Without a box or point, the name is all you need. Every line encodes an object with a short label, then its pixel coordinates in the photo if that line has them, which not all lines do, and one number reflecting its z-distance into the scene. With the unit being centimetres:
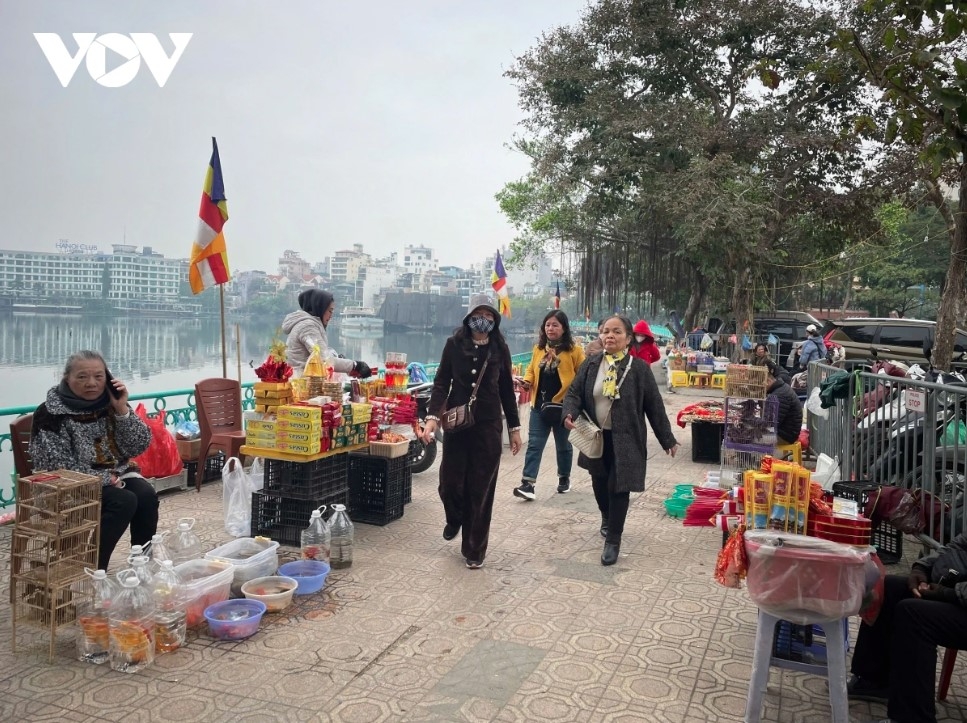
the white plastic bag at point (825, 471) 488
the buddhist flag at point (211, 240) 739
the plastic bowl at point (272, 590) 415
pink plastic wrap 282
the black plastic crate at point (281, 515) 537
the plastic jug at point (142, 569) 359
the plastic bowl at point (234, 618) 380
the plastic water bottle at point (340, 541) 494
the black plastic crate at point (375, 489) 600
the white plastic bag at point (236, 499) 548
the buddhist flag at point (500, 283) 1511
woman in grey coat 504
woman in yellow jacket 668
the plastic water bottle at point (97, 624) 354
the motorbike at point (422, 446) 775
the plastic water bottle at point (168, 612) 365
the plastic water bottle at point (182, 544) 449
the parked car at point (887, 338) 1631
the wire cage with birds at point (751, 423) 675
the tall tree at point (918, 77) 400
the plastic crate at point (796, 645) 321
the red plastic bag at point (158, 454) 661
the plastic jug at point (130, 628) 346
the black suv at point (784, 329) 1996
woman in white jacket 630
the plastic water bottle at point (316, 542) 484
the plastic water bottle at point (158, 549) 390
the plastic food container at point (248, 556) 437
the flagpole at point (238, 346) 806
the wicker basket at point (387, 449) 586
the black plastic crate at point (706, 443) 901
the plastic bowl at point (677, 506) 642
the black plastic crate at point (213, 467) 718
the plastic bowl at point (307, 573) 445
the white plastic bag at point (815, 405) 746
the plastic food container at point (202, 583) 393
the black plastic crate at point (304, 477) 536
